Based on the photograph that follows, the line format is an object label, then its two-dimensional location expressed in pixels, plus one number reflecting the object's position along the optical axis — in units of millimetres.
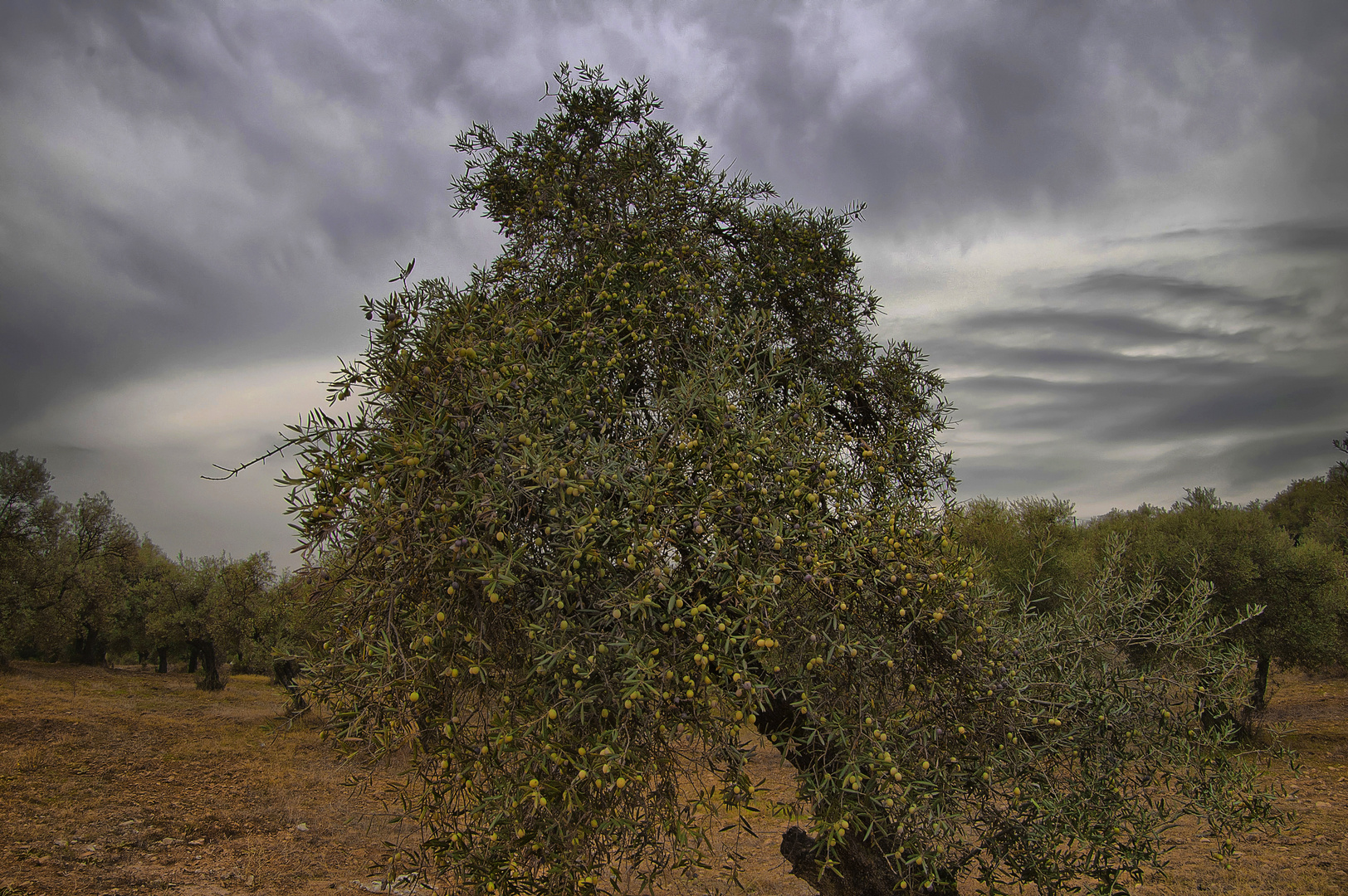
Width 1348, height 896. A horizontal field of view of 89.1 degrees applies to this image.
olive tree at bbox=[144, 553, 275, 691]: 31516
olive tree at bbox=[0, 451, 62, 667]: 27094
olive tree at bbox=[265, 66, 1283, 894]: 4070
